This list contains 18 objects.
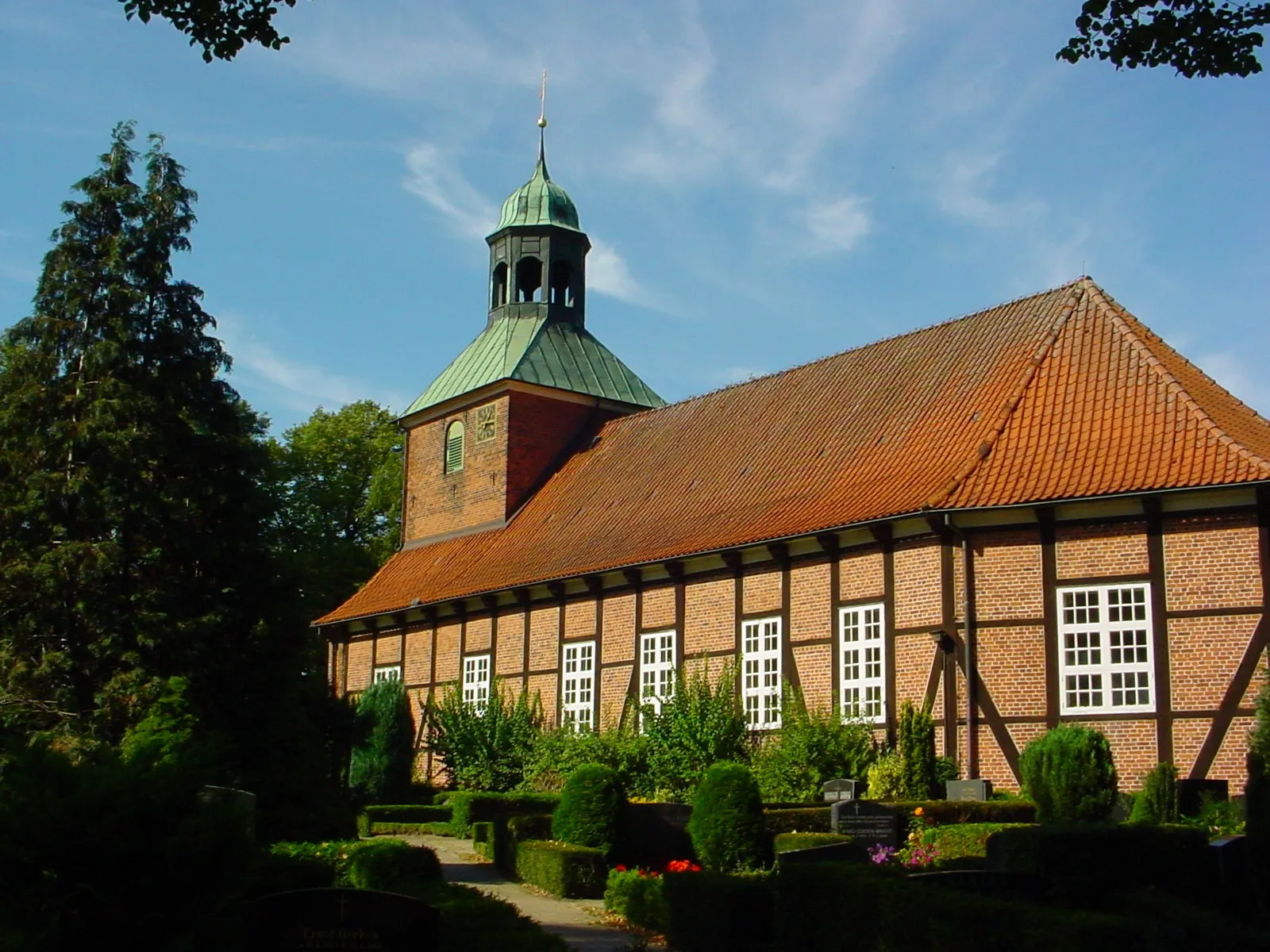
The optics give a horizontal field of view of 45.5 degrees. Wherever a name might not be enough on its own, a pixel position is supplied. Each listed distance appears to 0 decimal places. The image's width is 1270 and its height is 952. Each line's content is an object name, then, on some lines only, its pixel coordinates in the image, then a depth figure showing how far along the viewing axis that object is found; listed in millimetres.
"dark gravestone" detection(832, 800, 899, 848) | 16594
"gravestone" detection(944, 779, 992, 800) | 19922
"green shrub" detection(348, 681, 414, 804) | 29641
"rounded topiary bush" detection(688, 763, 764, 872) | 17234
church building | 20094
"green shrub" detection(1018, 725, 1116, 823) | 18438
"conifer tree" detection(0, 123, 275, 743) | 21484
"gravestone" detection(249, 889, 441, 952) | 8188
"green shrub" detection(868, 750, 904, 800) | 20844
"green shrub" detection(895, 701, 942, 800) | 20625
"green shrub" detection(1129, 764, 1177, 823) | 18172
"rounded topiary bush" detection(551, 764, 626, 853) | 18062
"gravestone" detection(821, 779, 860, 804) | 19938
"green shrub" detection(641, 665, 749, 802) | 23547
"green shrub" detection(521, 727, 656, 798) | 24500
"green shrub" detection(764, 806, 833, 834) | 18188
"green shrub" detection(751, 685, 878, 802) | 21719
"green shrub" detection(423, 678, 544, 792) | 28250
